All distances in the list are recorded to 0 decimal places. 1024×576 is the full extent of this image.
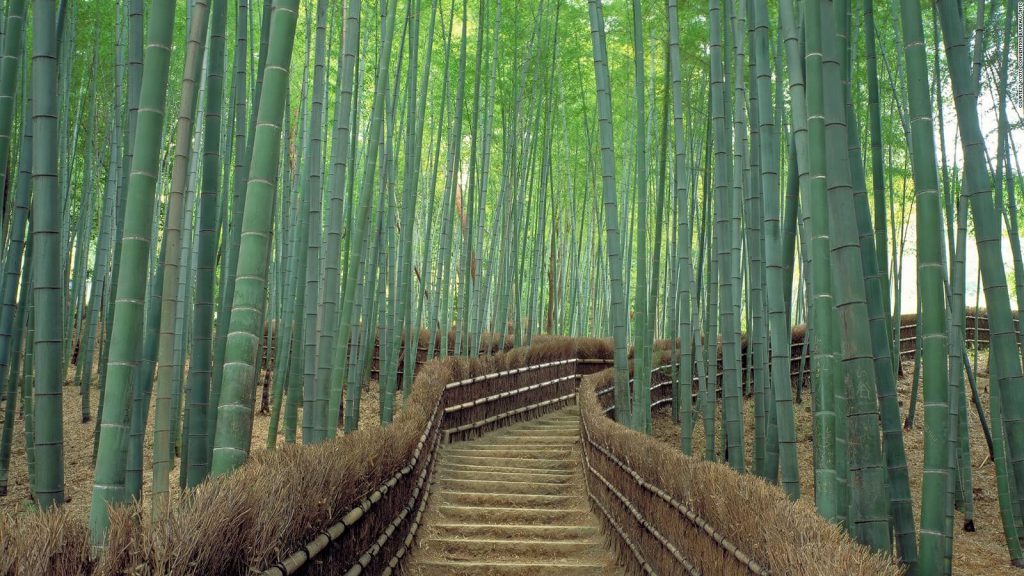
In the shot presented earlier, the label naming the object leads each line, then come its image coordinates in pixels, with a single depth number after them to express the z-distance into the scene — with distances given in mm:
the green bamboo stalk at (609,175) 3924
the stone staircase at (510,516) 3891
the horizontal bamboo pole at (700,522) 2140
